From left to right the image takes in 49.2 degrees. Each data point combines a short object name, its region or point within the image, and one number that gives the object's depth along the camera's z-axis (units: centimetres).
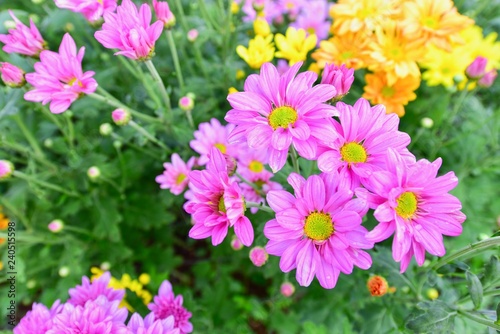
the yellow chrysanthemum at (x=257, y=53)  44
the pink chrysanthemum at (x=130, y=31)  35
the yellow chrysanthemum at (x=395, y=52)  43
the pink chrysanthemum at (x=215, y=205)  31
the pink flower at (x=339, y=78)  33
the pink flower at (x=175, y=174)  43
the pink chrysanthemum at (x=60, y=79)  37
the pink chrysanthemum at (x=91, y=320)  33
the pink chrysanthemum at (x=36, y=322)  35
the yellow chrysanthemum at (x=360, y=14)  44
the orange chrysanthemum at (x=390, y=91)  45
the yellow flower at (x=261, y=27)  46
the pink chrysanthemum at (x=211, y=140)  43
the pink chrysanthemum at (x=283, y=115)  31
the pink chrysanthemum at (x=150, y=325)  33
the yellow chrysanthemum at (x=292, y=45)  46
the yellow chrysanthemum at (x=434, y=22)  44
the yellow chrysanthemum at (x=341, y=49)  45
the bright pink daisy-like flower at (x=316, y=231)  30
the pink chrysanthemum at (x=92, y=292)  38
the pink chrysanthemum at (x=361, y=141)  31
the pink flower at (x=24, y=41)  38
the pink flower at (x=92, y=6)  37
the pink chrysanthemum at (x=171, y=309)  39
